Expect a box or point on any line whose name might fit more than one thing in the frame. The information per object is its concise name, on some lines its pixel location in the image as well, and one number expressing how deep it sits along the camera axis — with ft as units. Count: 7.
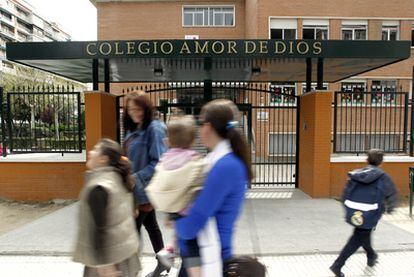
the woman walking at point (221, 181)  6.85
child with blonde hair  7.35
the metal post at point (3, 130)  29.63
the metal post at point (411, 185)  24.76
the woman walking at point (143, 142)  11.82
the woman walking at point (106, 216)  8.84
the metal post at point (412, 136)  30.68
